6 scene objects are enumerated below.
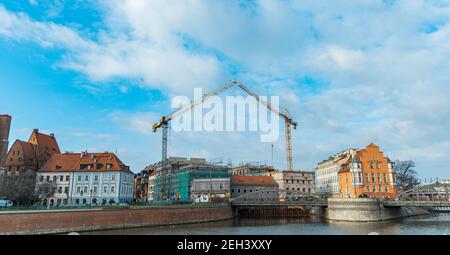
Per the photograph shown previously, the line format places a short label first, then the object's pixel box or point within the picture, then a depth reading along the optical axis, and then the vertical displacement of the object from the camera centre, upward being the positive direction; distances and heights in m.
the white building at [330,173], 74.07 +4.27
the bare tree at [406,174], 77.12 +3.64
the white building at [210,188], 71.12 +0.62
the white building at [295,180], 85.00 +2.64
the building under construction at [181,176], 73.00 +3.30
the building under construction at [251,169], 106.50 +6.81
